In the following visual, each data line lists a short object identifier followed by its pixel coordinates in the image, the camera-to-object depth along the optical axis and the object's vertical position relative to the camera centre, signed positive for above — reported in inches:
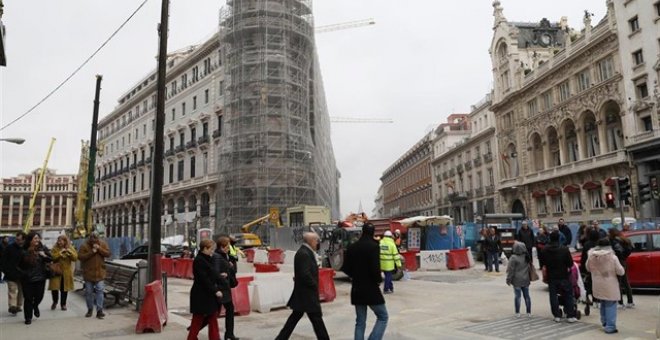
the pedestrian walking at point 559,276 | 340.2 -35.8
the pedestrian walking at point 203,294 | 266.4 -30.9
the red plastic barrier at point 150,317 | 326.3 -51.6
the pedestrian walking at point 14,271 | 380.8 -20.6
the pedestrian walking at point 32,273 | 365.4 -22.7
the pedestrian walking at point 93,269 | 382.6 -21.4
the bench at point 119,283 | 442.6 -41.5
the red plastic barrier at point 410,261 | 820.6 -52.1
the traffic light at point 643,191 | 785.1 +49.9
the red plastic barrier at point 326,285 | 478.3 -51.6
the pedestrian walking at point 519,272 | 367.2 -34.8
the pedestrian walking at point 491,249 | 736.3 -33.2
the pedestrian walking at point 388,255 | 511.8 -25.3
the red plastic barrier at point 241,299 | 411.2 -53.6
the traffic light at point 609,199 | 789.9 +38.3
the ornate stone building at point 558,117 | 1378.0 +346.4
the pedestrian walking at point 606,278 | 305.9 -36.2
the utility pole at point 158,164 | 382.9 +61.6
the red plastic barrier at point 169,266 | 853.2 -48.0
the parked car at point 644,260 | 453.4 -35.5
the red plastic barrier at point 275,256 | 1039.6 -45.2
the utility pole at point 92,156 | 979.3 +180.2
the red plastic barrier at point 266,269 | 636.4 -44.2
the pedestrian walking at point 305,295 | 247.4 -31.3
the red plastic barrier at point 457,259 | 823.1 -52.9
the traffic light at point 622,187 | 739.4 +53.6
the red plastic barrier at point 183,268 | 798.7 -50.0
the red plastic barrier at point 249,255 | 1101.9 -43.8
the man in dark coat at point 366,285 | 246.7 -27.3
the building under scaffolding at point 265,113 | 1550.2 +405.9
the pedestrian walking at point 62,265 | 418.6 -19.5
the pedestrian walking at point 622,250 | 391.2 -22.6
